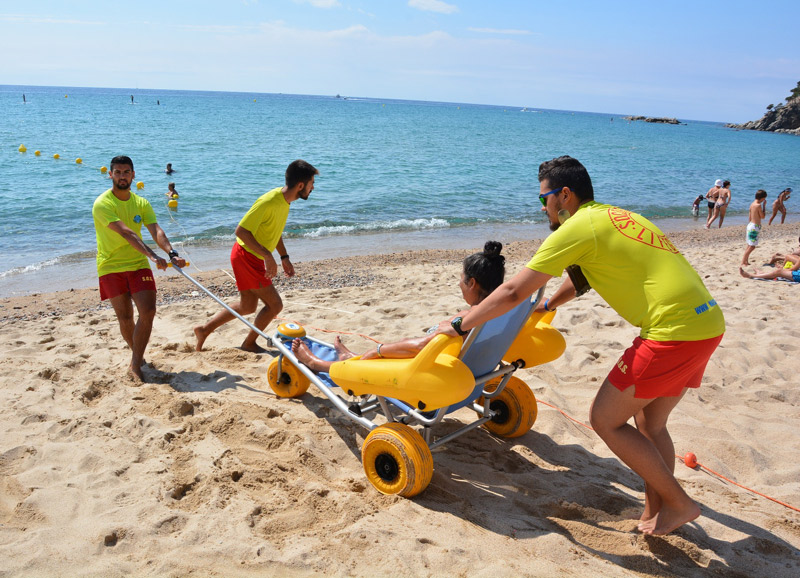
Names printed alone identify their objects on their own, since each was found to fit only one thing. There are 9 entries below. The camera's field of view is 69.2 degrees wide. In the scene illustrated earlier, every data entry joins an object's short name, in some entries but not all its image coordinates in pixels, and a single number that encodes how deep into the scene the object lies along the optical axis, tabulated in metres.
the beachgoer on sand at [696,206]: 19.23
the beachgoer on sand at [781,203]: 16.86
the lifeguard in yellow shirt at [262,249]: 5.06
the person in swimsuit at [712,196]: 17.36
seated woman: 3.38
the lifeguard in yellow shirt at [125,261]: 4.90
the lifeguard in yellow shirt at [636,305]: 2.70
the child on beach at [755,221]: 10.08
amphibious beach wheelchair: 3.14
